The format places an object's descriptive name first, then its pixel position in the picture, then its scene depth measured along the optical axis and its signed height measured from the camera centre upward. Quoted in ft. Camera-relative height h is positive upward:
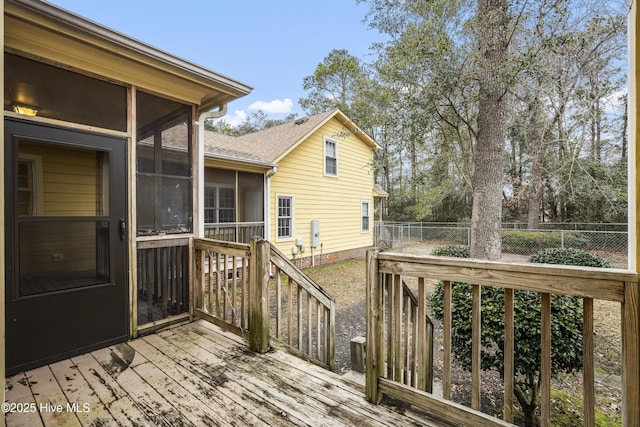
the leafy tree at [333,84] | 61.94 +28.01
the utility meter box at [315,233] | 31.22 -2.53
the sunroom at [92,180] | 7.80 +0.99
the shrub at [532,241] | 34.98 -4.19
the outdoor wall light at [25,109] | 7.82 +2.77
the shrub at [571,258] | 17.71 -3.07
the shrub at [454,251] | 18.35 -2.74
